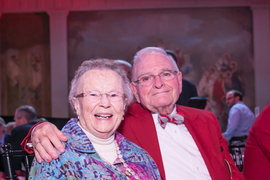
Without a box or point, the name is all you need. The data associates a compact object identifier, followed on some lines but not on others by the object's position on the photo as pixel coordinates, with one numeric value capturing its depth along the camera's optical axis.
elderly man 2.21
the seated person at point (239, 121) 7.17
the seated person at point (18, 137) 4.20
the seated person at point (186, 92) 3.51
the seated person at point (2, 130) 5.55
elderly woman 1.60
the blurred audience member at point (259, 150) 2.43
